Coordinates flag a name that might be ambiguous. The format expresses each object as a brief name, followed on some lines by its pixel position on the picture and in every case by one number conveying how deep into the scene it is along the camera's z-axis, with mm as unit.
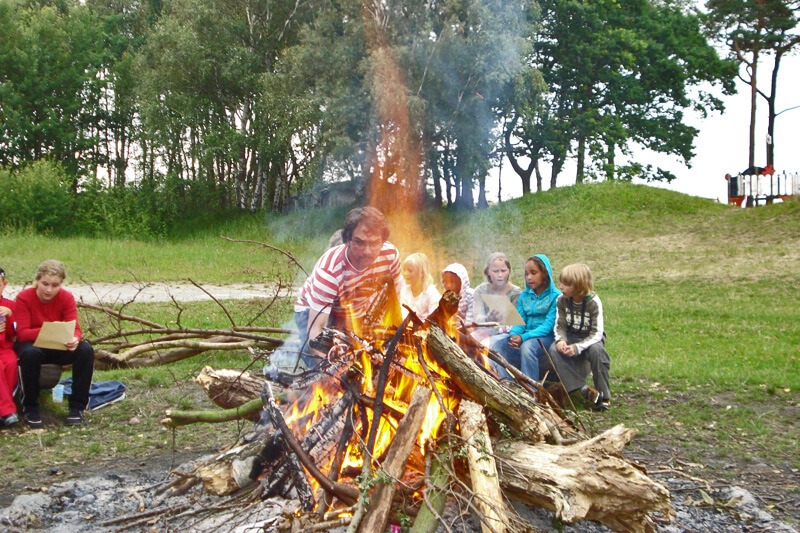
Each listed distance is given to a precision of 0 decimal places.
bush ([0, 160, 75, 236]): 25266
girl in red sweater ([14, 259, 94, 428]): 6383
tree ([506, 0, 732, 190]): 29297
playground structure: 25203
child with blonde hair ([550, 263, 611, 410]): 6582
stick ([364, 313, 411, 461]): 3650
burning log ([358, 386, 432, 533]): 3273
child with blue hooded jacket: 6842
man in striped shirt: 4738
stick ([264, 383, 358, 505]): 3506
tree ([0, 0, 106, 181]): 30516
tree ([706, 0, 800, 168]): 26234
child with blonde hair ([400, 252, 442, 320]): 6629
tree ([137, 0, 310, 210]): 26047
